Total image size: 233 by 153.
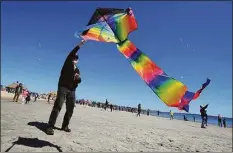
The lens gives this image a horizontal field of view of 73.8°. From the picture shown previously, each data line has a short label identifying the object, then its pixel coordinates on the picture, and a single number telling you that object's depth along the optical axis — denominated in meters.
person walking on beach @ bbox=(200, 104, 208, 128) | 13.74
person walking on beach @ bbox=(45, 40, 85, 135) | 3.97
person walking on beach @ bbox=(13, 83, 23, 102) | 14.68
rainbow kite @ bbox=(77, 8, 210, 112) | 3.98
